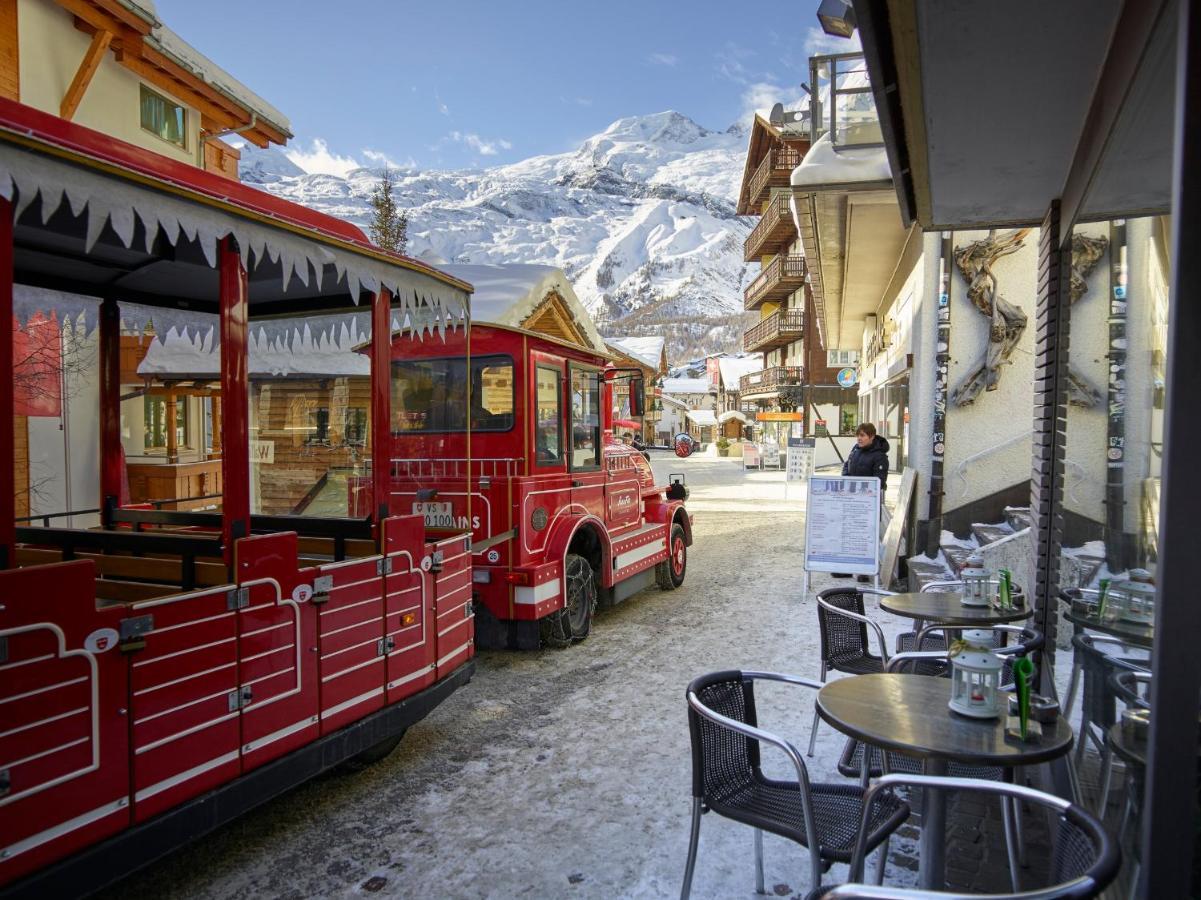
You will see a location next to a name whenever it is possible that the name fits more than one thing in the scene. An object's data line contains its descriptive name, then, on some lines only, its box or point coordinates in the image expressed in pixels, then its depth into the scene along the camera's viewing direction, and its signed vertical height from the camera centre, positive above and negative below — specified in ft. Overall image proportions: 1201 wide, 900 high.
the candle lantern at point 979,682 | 8.18 -2.68
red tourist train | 7.76 -1.69
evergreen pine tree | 56.95 +16.66
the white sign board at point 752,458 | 102.27 -3.19
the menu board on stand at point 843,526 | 26.58 -3.24
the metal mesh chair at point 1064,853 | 5.37 -3.22
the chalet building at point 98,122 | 26.27 +13.49
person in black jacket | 30.42 -0.86
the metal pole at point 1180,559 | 5.28 -0.89
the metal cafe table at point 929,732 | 7.36 -3.07
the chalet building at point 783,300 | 121.39 +24.84
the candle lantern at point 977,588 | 14.24 -2.89
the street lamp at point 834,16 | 21.80 +11.98
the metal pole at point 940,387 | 27.22 +1.66
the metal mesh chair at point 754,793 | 8.09 -4.18
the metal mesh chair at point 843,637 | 14.26 -3.89
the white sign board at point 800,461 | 64.28 -2.28
